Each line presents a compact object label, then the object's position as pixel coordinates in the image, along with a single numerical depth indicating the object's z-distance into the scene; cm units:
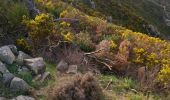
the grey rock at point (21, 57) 384
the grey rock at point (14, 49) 406
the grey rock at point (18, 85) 341
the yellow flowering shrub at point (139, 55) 474
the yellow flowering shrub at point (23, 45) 426
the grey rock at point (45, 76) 374
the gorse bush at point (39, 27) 438
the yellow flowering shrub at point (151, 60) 472
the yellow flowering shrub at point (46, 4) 562
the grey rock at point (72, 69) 409
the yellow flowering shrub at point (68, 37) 458
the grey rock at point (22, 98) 325
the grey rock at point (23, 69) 373
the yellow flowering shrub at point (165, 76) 426
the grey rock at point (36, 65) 378
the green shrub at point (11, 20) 436
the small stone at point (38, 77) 372
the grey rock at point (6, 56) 374
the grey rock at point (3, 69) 353
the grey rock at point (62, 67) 415
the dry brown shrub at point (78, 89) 333
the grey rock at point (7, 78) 347
